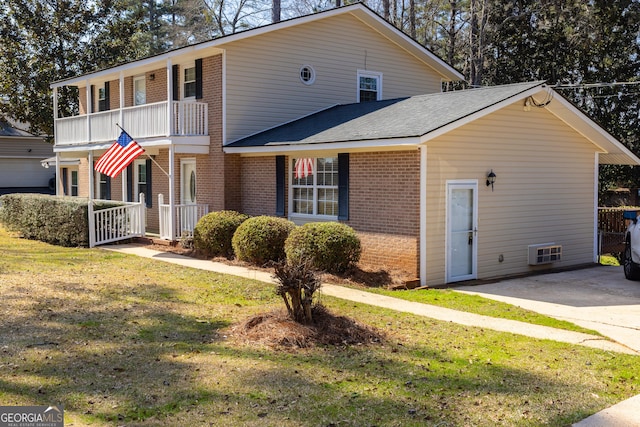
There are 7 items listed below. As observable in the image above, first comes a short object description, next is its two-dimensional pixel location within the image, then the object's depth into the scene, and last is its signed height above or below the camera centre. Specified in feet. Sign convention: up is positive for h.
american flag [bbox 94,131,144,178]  55.62 +2.59
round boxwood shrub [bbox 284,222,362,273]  43.37 -4.10
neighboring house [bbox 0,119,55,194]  119.55 +4.40
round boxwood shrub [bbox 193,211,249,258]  52.08 -3.77
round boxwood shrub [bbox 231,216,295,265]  47.88 -3.98
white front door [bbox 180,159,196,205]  64.82 +0.33
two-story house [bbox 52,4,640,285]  44.78 +3.04
